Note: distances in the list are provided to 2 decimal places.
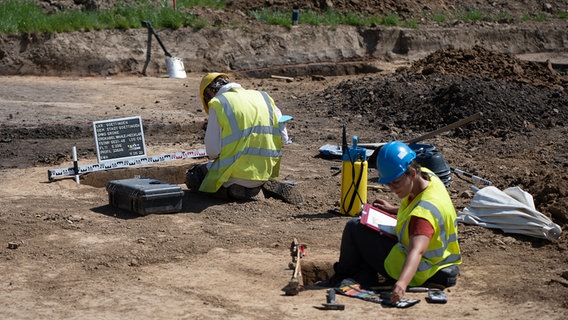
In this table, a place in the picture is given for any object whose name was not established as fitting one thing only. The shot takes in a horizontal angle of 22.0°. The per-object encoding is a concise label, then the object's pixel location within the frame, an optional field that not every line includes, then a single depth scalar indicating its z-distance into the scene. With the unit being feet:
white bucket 104.16
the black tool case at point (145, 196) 48.07
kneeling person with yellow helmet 49.98
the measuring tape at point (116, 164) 55.07
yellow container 49.17
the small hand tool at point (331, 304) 34.25
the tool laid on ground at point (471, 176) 57.06
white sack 44.80
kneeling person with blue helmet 34.23
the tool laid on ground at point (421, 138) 54.13
